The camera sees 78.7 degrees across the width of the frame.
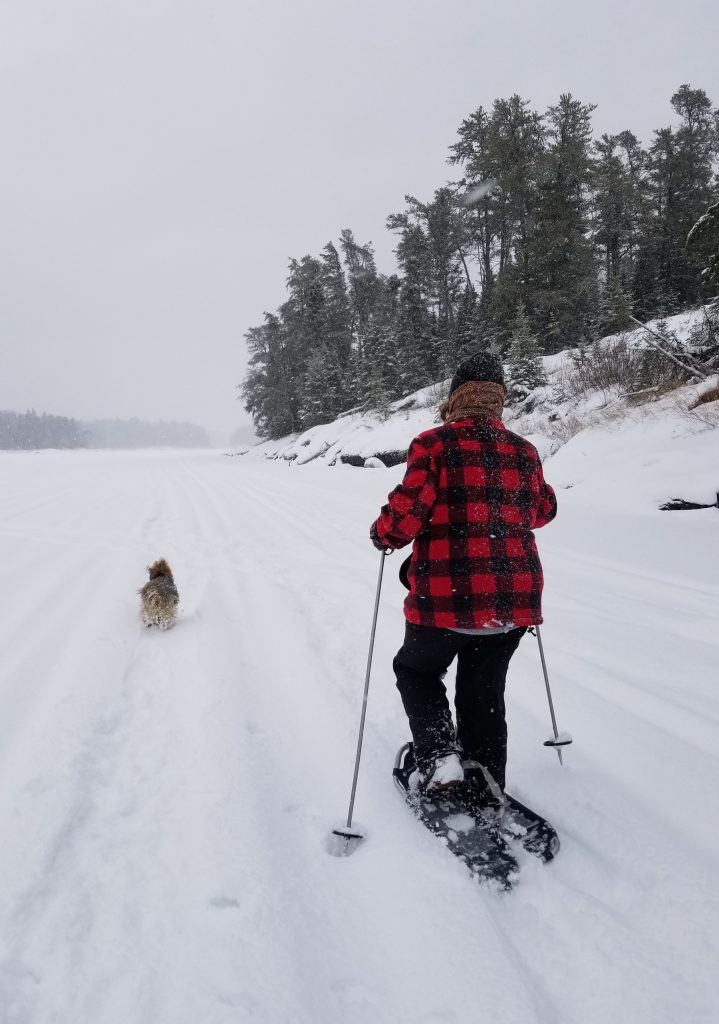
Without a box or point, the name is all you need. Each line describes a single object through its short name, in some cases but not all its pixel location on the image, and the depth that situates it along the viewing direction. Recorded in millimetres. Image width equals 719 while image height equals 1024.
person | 1683
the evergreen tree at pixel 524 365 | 13898
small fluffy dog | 3627
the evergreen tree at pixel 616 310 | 14438
